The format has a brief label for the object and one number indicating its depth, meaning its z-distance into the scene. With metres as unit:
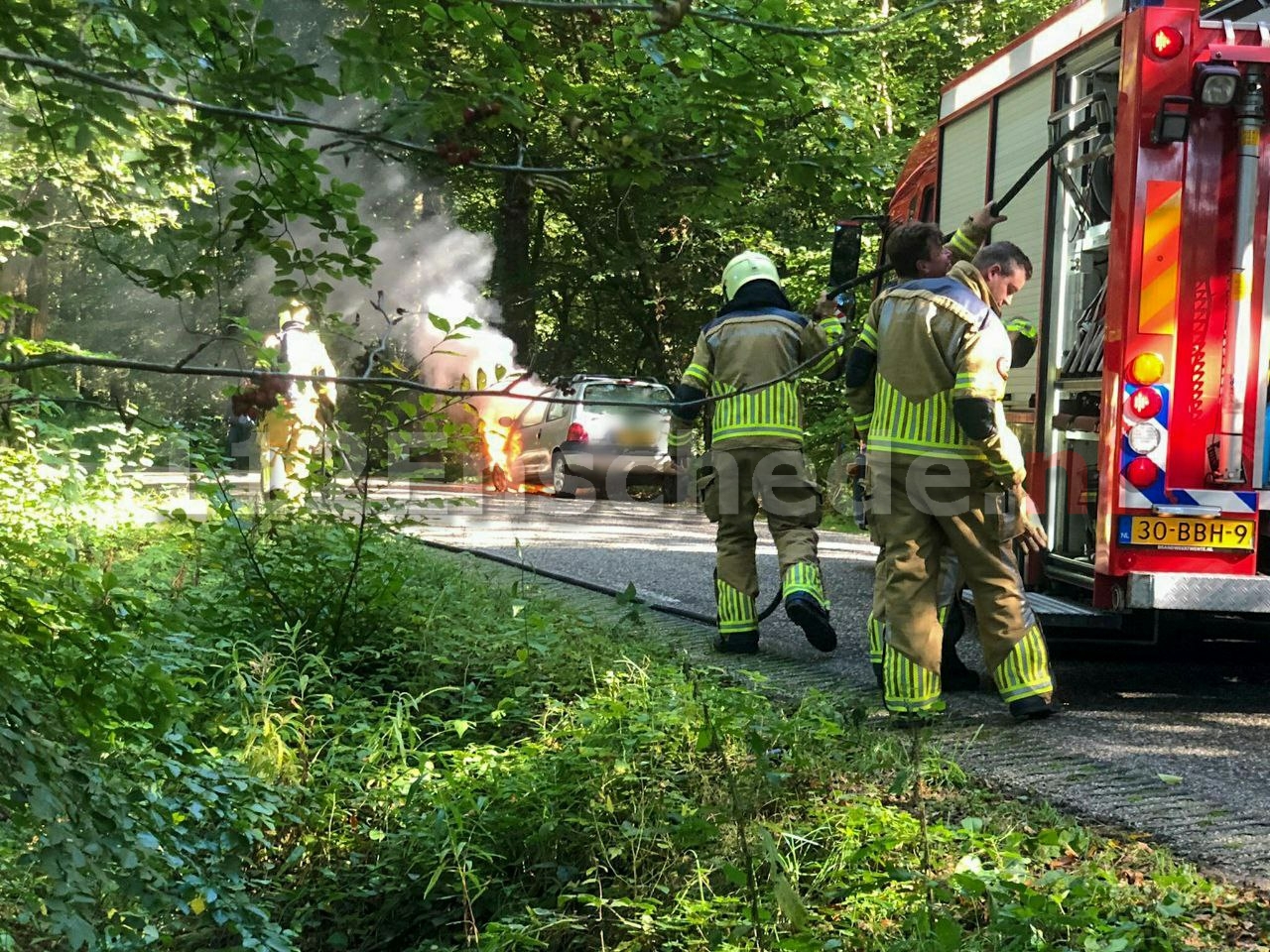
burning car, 21.06
